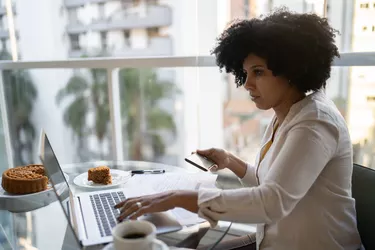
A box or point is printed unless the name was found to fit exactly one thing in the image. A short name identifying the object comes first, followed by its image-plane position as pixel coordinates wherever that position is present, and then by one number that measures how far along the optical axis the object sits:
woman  0.90
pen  1.51
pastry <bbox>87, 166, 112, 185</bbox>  1.41
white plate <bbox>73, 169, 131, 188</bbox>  1.39
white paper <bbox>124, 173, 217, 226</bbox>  1.27
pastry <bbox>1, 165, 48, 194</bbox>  1.38
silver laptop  0.98
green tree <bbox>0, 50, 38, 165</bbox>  2.81
